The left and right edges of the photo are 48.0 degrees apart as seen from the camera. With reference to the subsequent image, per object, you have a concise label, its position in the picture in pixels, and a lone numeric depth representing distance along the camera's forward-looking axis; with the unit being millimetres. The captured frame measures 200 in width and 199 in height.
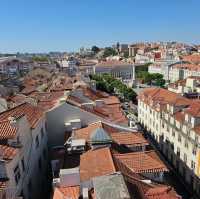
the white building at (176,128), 29313
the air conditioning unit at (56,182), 16152
